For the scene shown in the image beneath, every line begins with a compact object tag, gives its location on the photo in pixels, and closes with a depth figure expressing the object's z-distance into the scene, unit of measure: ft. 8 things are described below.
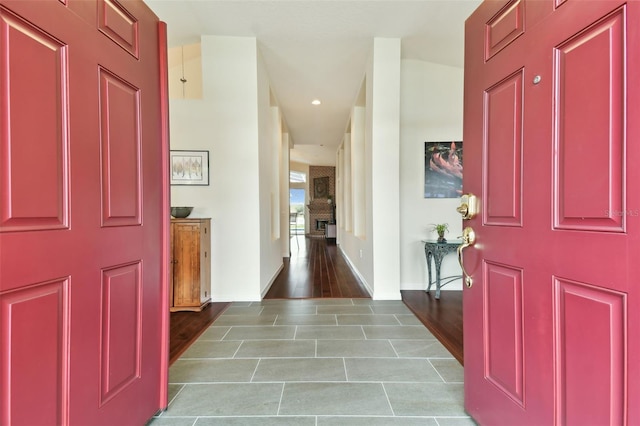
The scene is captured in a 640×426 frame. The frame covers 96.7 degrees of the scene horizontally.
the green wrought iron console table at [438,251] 11.09
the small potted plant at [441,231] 11.45
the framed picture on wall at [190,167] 10.86
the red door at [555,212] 2.37
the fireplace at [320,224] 41.41
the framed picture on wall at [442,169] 12.43
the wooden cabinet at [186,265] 9.87
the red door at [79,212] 2.57
